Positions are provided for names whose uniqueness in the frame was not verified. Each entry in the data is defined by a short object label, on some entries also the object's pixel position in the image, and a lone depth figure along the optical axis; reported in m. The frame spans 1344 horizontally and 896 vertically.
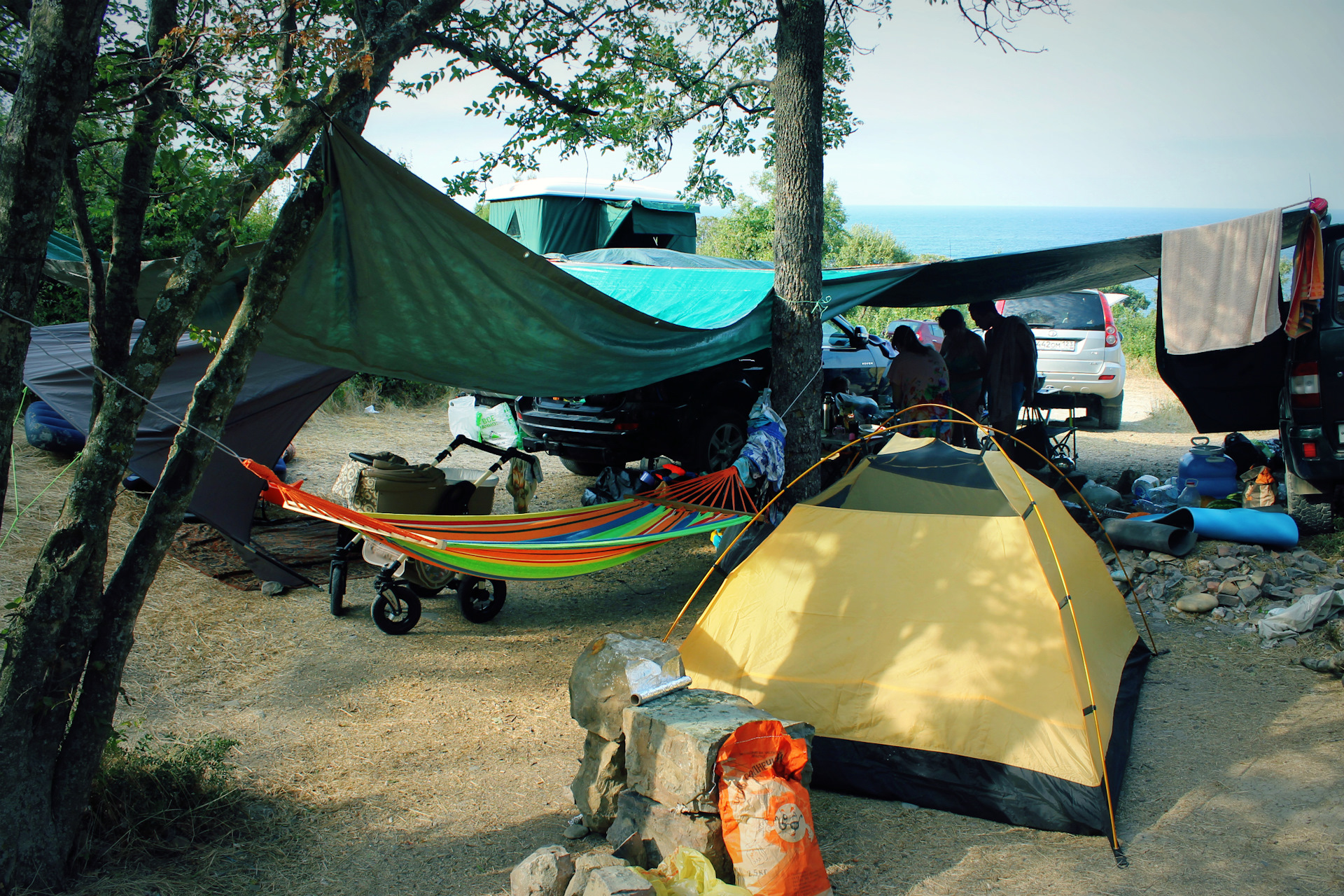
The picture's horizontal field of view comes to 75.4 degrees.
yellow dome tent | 3.02
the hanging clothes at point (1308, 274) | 4.86
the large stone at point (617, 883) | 2.15
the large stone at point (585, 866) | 2.27
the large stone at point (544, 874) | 2.31
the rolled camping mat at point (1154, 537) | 5.41
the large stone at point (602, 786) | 2.83
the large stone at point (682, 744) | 2.54
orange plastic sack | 2.43
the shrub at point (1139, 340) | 15.99
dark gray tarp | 4.82
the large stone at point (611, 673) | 2.93
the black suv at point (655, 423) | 6.25
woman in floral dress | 6.54
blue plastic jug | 6.44
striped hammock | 3.65
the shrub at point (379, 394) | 10.93
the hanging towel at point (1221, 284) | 4.78
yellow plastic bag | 2.31
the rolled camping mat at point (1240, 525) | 5.33
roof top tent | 12.15
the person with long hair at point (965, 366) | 7.32
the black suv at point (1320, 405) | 5.13
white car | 9.89
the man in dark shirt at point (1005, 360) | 7.14
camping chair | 7.37
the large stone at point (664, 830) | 2.55
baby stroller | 4.53
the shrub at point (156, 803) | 2.59
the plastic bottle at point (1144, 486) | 6.79
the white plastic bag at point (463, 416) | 8.37
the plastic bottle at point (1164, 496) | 6.55
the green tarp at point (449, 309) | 3.16
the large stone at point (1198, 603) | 4.81
